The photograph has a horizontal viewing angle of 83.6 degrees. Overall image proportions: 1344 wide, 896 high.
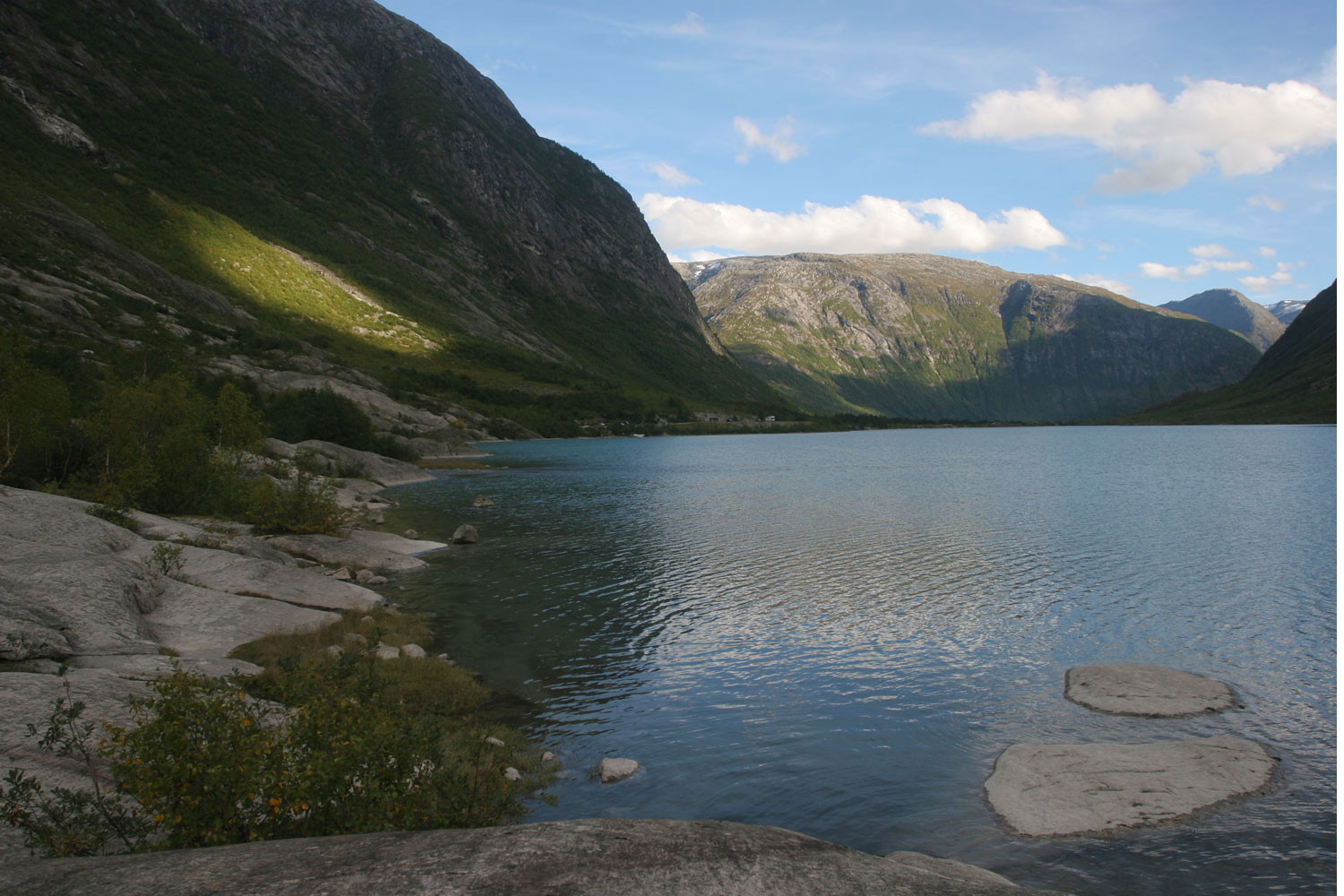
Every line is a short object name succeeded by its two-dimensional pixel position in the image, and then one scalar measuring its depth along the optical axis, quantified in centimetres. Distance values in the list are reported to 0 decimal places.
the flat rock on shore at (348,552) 3416
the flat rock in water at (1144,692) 1884
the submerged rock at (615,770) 1578
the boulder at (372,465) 6994
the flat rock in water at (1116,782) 1393
